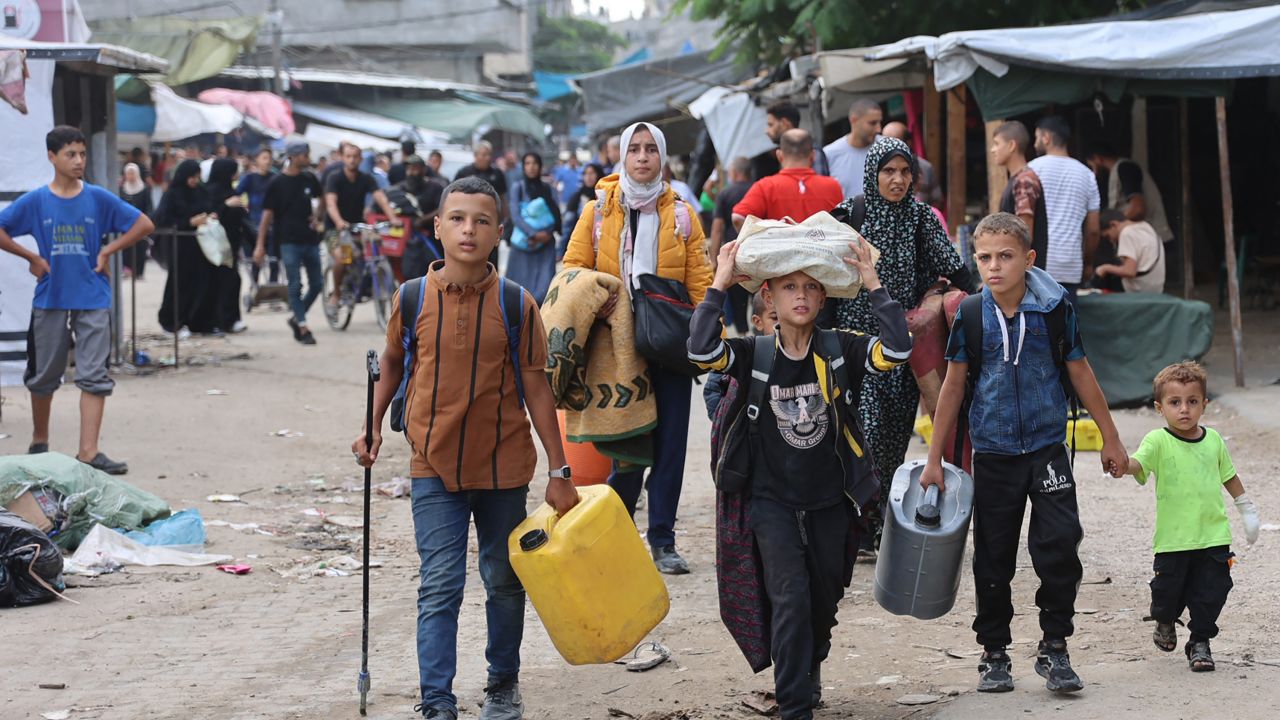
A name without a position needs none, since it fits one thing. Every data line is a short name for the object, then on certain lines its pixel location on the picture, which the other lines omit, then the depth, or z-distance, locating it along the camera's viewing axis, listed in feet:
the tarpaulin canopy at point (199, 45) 106.32
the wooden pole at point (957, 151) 39.34
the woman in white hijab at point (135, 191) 72.08
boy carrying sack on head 14.57
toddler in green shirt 15.75
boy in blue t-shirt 28.66
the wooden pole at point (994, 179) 36.88
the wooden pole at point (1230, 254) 34.63
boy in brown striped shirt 14.96
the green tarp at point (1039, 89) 35.24
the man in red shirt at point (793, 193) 24.98
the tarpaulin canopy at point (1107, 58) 33.68
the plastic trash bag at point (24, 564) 20.33
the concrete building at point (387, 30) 158.20
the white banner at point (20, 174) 38.91
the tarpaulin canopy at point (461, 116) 135.47
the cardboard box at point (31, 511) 22.30
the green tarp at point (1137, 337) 34.22
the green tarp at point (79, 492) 22.81
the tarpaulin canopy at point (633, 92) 75.72
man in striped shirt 31.17
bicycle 54.85
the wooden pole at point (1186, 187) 44.62
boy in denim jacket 15.23
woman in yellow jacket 20.76
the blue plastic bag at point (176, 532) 24.08
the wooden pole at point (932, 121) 45.24
